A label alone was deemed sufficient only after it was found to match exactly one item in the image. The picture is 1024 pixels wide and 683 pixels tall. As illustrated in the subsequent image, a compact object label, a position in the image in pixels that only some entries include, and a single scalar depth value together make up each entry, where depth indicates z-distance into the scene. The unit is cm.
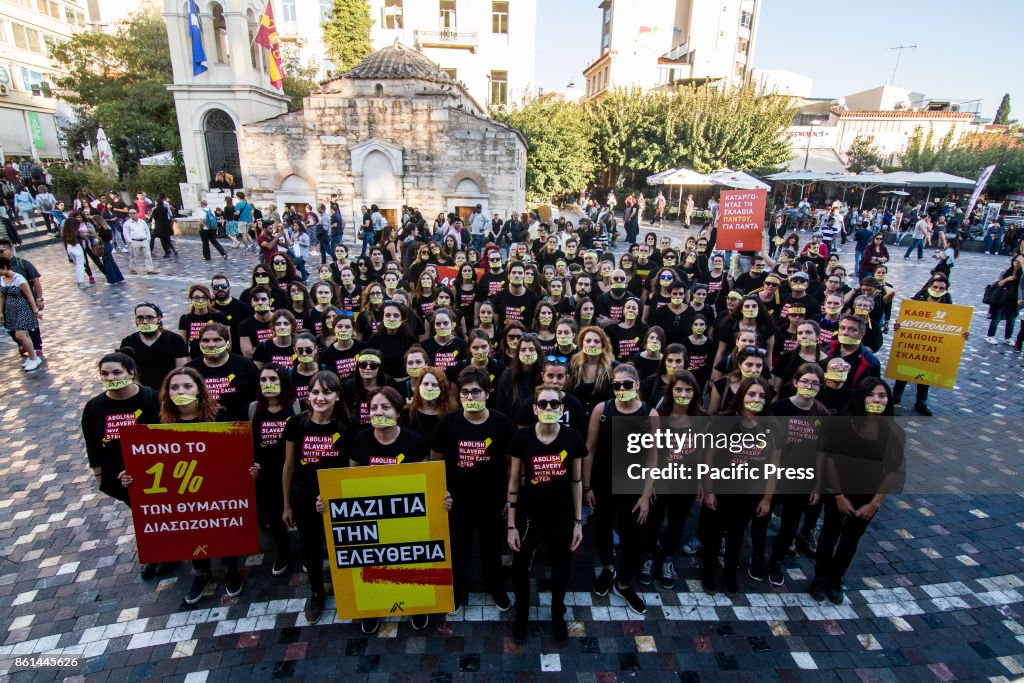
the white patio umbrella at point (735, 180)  2186
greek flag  2186
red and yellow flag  2306
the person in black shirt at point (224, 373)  505
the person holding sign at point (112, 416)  432
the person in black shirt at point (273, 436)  439
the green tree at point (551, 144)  3088
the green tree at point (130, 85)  2780
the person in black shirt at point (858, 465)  418
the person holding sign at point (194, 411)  425
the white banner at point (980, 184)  2077
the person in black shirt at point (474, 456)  399
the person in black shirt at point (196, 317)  646
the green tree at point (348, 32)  3597
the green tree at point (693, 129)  3197
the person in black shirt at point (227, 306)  712
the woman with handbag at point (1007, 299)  1028
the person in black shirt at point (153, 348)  571
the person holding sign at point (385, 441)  388
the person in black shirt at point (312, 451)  401
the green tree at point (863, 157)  3997
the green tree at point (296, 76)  3309
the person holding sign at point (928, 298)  767
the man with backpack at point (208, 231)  1709
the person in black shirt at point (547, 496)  381
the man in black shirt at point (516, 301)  767
